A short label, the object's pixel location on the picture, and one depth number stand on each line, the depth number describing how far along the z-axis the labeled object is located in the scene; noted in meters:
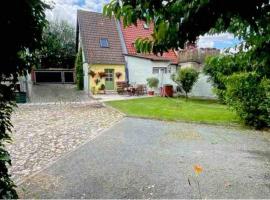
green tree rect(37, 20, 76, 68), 25.72
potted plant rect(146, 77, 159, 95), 14.98
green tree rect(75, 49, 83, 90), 18.18
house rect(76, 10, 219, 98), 15.48
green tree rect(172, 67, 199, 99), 12.41
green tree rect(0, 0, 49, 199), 1.74
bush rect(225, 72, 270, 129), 6.24
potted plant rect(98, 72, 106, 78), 15.74
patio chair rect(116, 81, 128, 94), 15.58
